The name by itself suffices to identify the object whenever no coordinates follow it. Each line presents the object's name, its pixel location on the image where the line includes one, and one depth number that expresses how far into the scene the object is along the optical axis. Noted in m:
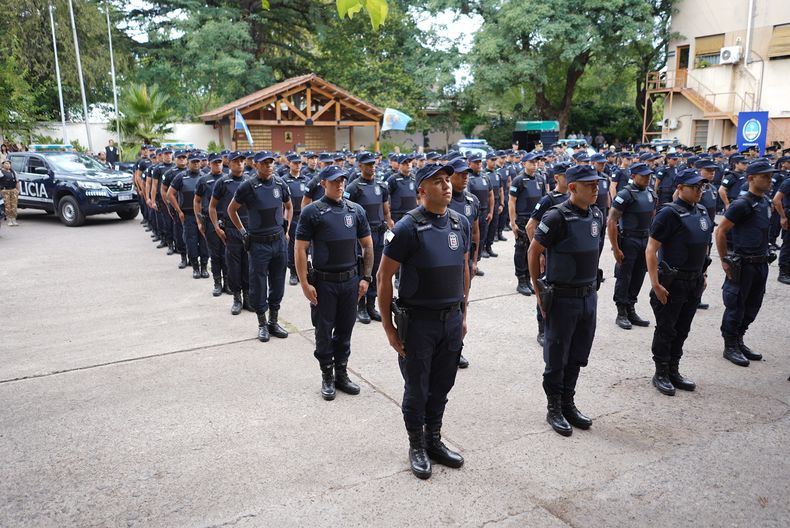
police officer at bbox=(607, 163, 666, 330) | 6.94
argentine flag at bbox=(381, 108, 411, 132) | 26.31
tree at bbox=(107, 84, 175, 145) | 24.56
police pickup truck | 15.22
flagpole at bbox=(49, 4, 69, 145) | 25.72
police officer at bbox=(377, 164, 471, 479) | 3.65
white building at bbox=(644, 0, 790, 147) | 24.34
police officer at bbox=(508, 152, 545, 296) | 8.60
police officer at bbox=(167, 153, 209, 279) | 9.64
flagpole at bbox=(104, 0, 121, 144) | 25.42
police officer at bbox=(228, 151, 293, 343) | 6.54
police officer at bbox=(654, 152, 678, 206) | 12.52
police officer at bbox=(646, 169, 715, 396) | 4.98
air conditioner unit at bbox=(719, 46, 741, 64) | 24.80
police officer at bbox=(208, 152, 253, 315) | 7.34
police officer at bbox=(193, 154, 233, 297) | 8.48
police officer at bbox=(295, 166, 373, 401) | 4.95
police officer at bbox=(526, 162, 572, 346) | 5.65
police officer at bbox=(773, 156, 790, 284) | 9.16
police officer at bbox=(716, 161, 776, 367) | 5.65
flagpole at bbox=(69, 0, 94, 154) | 25.05
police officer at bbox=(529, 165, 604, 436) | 4.30
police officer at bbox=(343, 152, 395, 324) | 7.29
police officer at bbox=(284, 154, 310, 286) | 9.58
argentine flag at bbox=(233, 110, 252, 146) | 22.61
